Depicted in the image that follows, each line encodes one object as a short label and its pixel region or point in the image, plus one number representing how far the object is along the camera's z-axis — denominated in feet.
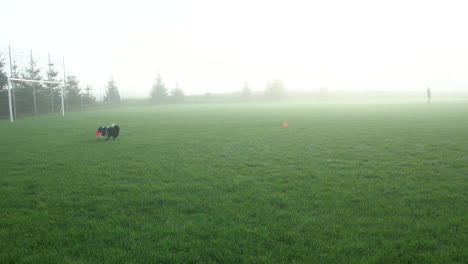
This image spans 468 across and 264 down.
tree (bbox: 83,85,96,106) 131.48
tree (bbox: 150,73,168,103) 216.33
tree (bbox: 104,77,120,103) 168.86
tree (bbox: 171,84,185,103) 222.07
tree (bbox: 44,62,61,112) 97.43
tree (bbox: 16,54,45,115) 84.36
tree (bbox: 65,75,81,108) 116.57
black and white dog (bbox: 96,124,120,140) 36.88
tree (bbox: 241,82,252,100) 246.74
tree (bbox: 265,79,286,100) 246.27
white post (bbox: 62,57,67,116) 108.10
